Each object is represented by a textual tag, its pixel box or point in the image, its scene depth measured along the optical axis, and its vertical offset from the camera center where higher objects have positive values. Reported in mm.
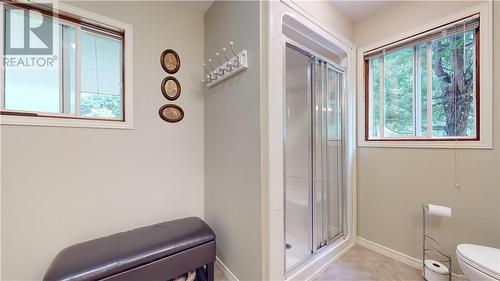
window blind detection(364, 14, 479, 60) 1562 +941
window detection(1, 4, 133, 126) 1432 +607
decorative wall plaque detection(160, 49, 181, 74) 1928 +796
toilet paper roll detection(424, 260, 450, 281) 1517 -1033
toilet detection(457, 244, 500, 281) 1146 -759
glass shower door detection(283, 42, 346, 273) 1923 -143
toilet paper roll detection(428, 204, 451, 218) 1555 -576
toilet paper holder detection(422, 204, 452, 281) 1556 -970
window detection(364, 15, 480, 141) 1588 +504
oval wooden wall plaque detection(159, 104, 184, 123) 1915 +276
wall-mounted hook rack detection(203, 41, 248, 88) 1497 +621
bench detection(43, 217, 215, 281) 1191 -769
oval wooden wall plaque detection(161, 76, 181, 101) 1923 +524
